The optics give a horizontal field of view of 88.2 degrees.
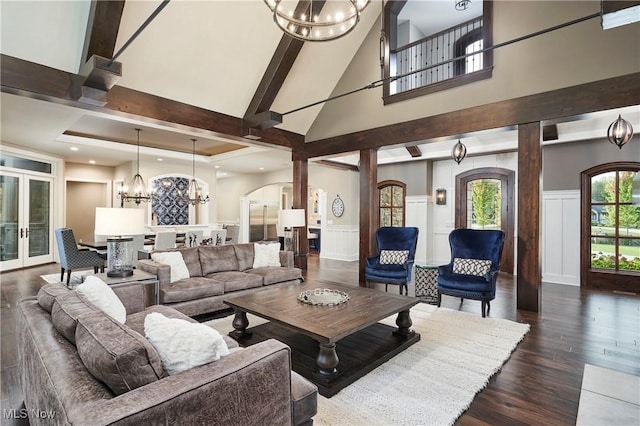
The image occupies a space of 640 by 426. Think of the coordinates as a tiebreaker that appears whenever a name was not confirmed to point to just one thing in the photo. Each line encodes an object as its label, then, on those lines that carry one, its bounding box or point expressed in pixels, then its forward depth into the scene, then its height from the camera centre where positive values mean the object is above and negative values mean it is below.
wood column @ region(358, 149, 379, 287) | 6.21 +0.24
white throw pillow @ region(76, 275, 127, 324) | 2.19 -0.56
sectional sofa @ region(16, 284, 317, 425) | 1.14 -0.65
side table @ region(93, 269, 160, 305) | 3.43 -0.69
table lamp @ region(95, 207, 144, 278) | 3.33 -0.14
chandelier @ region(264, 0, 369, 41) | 2.60 +1.66
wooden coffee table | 2.53 -1.06
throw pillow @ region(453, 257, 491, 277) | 4.55 -0.69
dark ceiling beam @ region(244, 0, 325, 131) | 5.00 +2.28
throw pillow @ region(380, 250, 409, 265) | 5.43 -0.67
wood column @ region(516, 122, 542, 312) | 4.37 +0.01
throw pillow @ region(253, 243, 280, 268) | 5.32 -0.63
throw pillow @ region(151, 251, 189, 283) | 4.22 -0.60
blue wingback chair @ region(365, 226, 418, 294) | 5.12 -0.68
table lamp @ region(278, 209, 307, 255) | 6.07 -0.13
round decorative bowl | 3.24 -0.84
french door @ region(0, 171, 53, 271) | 7.42 -0.14
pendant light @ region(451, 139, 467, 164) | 6.05 +1.21
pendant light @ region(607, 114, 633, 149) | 4.53 +1.20
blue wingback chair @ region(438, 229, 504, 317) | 4.19 -0.69
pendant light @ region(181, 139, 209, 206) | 8.32 +0.56
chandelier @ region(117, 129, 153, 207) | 7.36 +0.54
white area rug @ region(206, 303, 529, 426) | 2.17 -1.28
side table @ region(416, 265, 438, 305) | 4.86 -0.99
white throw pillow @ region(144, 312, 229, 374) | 1.42 -0.57
